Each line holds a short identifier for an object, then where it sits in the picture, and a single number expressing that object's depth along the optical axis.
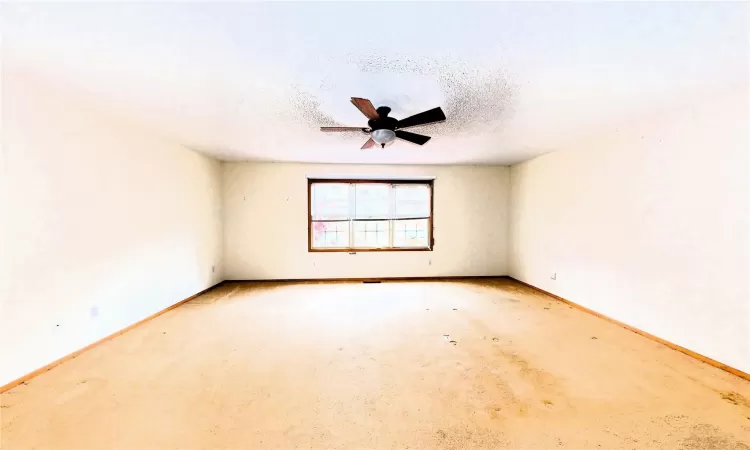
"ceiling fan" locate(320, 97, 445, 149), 2.31
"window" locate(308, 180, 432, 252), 5.66
